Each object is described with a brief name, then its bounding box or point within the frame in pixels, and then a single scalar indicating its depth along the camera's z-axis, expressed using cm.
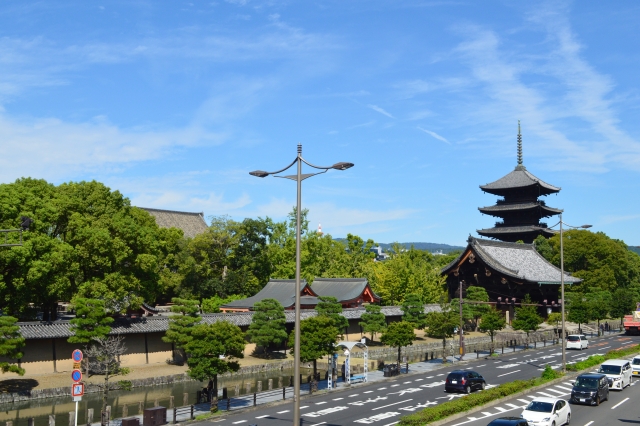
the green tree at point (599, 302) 7462
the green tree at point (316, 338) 4091
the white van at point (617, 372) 3762
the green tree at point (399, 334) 4869
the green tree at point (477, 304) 7200
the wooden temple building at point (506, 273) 8594
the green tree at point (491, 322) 6234
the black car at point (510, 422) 2364
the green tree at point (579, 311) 7262
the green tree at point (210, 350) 3444
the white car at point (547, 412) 2647
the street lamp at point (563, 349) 4347
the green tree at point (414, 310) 6378
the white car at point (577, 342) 6150
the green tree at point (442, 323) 5694
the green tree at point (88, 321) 4119
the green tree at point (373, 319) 6184
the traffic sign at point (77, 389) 2312
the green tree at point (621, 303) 8312
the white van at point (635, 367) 4328
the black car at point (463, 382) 3762
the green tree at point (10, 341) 3631
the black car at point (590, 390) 3294
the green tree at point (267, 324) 5362
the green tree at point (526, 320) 6625
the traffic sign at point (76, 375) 2325
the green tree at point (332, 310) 5913
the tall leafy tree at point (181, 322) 4619
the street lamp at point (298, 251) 1891
